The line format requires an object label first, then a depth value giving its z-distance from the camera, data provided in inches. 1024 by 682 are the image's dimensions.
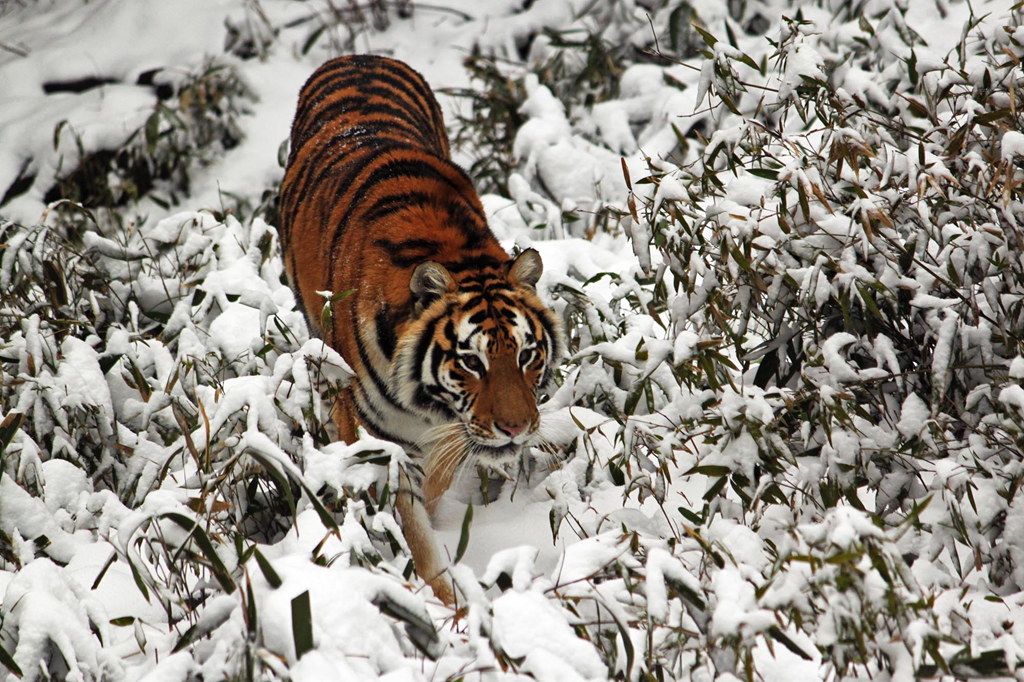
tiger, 572.7
